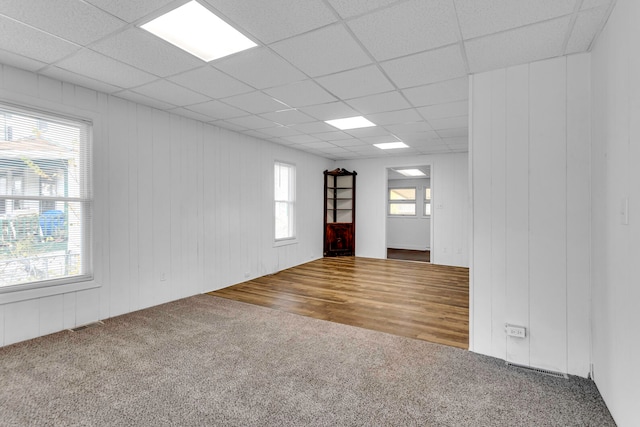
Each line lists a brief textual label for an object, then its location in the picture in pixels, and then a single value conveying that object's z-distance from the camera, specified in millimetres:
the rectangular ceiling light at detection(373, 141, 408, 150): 6023
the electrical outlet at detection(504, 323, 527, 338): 2535
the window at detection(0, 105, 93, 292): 2844
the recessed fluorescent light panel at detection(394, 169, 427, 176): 8617
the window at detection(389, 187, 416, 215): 9969
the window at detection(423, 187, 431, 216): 9641
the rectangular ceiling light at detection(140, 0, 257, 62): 2035
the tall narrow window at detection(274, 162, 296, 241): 6445
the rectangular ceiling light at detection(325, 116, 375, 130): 4430
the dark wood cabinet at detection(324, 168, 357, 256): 7816
